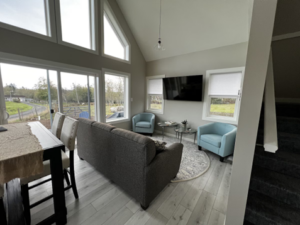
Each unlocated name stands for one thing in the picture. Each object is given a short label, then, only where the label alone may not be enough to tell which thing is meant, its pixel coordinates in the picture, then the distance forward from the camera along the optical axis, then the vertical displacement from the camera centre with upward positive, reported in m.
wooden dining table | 1.08 -0.81
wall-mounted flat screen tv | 3.45 +0.34
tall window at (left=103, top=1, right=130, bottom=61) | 3.48 +1.83
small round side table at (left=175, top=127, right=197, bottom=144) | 3.10 -0.84
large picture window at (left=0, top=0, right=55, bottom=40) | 2.07 +1.46
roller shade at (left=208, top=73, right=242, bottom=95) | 3.01 +0.43
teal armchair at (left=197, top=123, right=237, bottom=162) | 2.51 -0.88
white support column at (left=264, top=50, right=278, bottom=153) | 0.88 -0.14
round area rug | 2.13 -1.34
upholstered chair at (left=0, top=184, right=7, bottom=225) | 0.96 -0.95
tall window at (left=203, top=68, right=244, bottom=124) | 3.03 +0.13
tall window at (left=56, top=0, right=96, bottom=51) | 2.68 +1.78
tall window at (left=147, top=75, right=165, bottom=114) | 4.45 +0.15
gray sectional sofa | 1.34 -0.80
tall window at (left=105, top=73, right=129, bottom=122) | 3.81 +0.01
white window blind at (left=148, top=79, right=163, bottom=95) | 4.45 +0.42
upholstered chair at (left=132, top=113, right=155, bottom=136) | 4.12 -0.92
